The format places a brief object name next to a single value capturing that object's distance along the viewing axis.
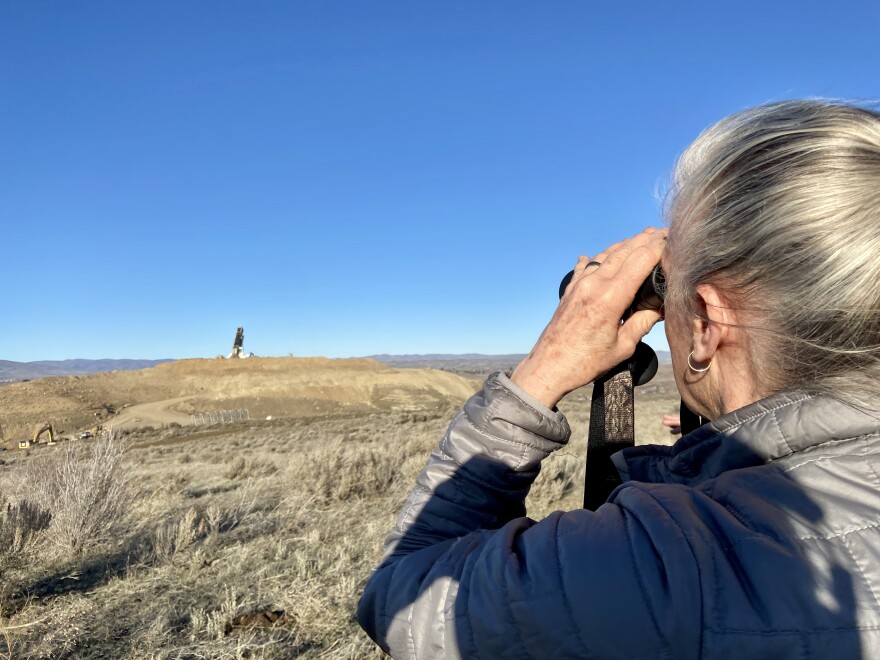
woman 0.80
